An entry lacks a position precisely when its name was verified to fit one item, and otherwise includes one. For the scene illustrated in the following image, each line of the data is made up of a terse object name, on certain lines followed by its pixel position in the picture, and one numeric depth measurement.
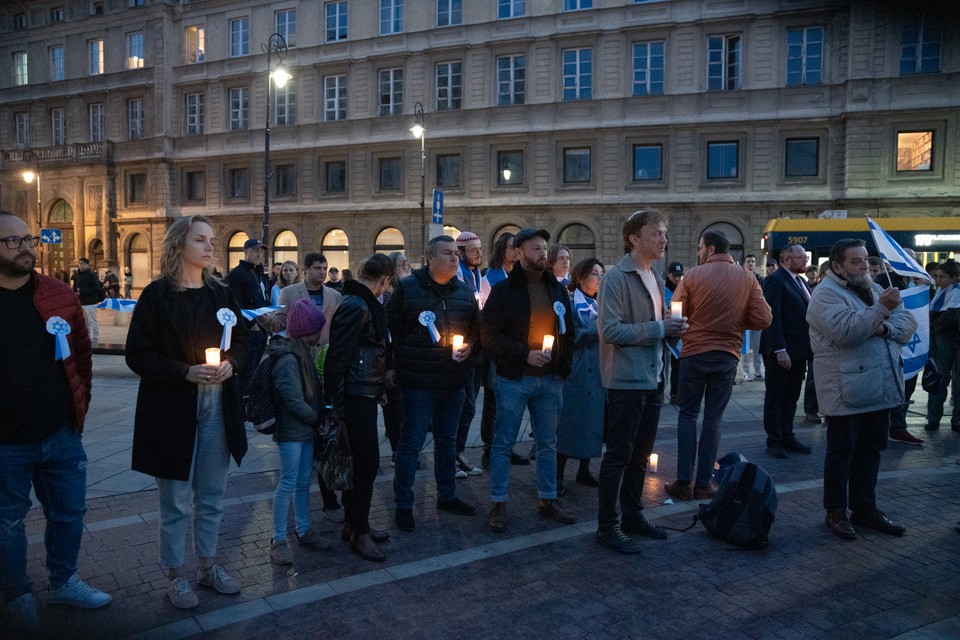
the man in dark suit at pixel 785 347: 6.95
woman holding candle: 3.61
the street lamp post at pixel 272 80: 21.11
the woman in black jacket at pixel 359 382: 4.27
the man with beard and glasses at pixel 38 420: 3.26
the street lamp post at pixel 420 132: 25.84
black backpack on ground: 4.51
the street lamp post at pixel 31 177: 36.94
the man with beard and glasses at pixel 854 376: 4.70
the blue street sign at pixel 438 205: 17.12
